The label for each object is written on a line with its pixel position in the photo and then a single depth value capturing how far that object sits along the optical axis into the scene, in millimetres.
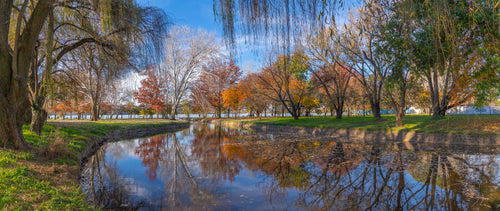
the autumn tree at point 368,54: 15859
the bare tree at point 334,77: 21900
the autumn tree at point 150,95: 42341
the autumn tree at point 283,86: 27131
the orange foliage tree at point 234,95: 34688
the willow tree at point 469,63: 11070
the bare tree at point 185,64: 30295
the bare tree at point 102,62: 7197
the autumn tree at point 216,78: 29328
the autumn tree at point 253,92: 30605
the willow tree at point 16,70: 5605
